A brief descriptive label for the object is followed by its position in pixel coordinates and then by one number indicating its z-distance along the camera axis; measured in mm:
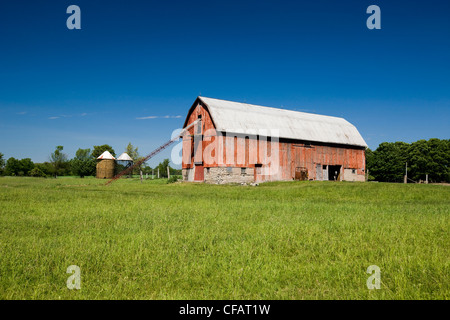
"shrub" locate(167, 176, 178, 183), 41838
